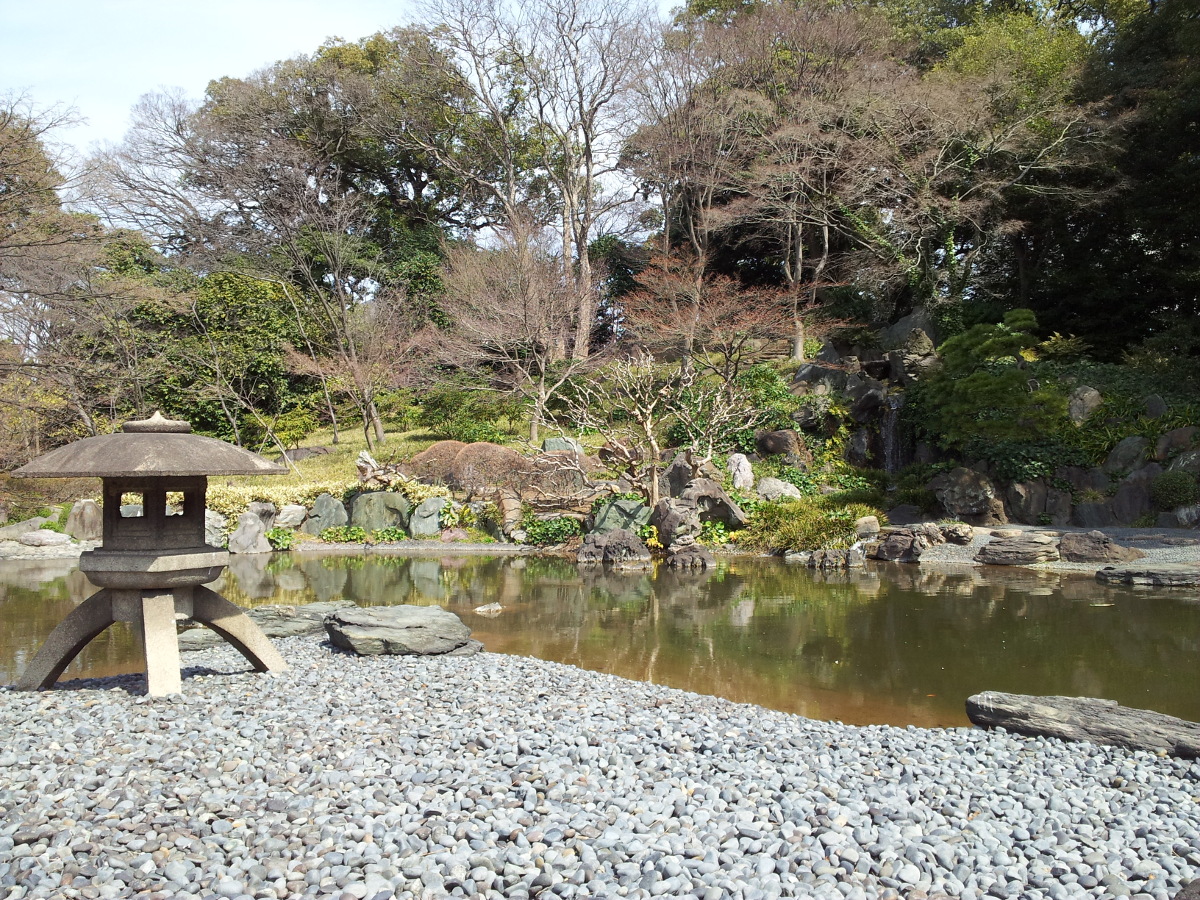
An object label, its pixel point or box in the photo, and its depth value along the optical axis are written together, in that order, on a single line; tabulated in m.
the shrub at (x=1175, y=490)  11.87
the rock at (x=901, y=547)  11.30
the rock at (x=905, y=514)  13.23
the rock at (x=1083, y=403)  13.64
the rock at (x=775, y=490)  13.90
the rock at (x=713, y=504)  12.72
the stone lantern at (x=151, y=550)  4.54
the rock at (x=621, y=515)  12.68
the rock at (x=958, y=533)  11.56
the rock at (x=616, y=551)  11.65
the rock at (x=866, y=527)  12.11
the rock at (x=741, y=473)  14.05
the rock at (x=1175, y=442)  12.47
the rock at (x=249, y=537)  13.37
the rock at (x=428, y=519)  14.03
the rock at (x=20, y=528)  12.91
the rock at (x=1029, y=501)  12.91
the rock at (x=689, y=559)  11.23
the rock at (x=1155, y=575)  8.98
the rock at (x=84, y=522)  13.59
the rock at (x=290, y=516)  14.41
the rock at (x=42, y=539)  12.73
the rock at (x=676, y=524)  11.91
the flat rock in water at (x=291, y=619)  6.74
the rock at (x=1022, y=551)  10.70
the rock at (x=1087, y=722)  4.06
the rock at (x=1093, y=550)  10.24
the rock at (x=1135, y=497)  12.33
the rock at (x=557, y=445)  15.46
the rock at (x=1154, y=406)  13.34
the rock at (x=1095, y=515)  12.50
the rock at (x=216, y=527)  13.50
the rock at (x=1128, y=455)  12.71
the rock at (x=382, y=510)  14.25
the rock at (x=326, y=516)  14.44
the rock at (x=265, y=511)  14.19
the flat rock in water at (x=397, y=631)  5.96
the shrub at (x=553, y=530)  13.13
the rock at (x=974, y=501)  12.80
